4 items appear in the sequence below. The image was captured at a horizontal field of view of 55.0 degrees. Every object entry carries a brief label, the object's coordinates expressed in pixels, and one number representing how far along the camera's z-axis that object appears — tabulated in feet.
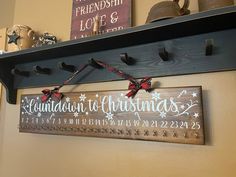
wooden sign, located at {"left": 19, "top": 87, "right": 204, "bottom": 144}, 2.63
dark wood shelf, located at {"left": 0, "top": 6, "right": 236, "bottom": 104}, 2.48
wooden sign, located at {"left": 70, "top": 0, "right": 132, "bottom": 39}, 3.39
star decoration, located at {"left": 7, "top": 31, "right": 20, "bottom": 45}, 3.94
